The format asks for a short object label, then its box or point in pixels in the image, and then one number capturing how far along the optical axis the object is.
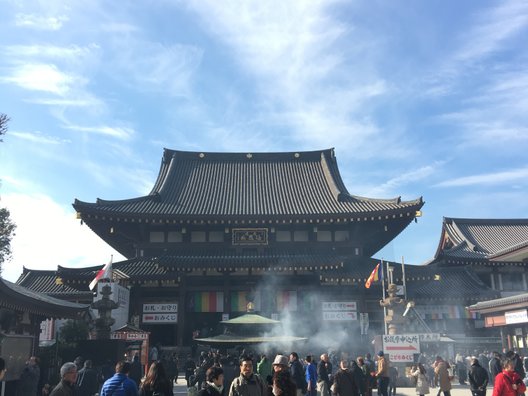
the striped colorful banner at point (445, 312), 31.30
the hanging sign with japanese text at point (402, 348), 19.95
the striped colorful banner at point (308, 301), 27.14
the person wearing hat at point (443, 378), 13.98
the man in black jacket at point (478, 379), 12.17
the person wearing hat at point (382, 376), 14.67
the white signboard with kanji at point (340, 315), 26.91
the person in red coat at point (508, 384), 8.61
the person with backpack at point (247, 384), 6.59
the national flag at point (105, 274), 24.22
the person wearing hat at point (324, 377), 13.50
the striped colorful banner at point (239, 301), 27.36
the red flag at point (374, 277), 25.24
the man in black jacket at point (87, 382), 10.34
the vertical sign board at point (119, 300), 23.94
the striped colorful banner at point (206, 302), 27.42
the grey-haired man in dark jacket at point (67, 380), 6.84
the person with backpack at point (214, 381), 6.10
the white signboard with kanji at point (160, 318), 26.66
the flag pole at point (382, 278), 25.55
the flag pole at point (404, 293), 28.08
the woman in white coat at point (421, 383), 15.07
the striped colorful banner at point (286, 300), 27.12
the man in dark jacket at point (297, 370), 11.79
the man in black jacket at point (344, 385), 10.59
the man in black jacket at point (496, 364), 13.67
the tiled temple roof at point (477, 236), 41.09
